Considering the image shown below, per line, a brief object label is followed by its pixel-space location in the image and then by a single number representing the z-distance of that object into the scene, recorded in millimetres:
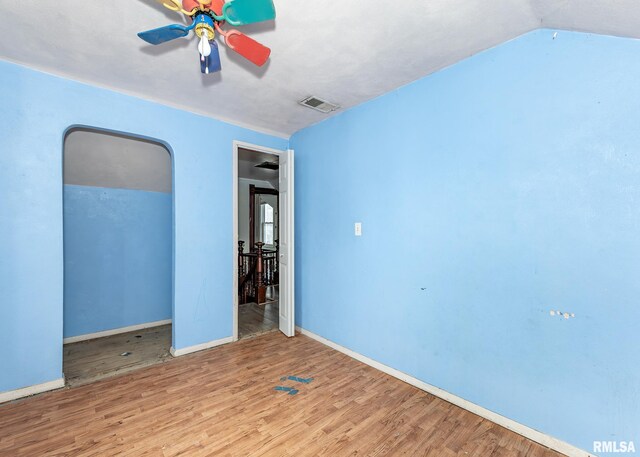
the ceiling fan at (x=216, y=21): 1346
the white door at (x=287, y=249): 3631
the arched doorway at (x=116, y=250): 3305
